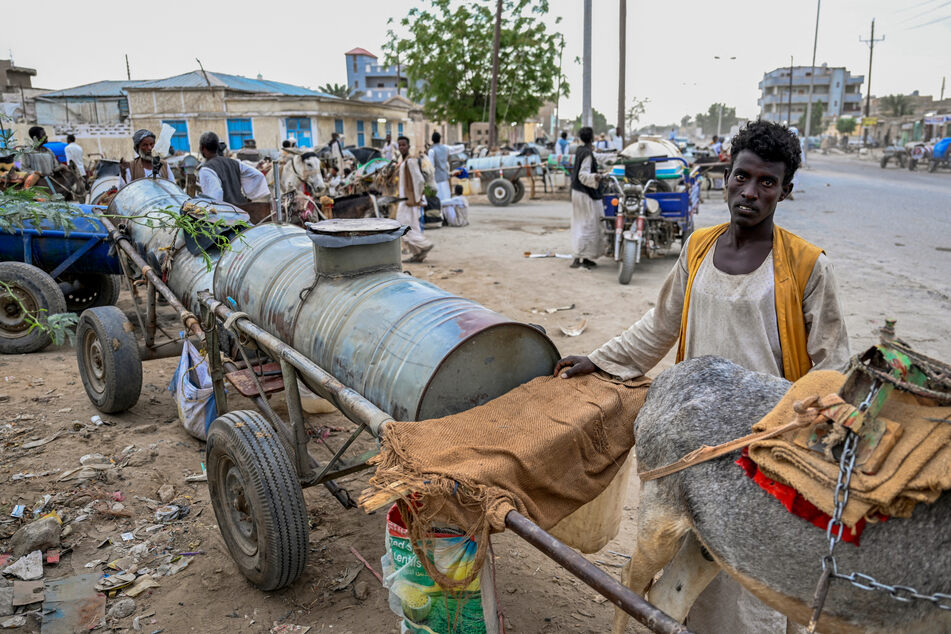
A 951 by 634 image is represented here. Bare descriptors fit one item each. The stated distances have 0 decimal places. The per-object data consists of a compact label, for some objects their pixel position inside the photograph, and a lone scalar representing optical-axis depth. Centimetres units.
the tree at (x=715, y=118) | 11456
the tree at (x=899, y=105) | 6006
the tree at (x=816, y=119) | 7347
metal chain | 136
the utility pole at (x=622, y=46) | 1975
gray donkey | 140
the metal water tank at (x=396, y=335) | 254
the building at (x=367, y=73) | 8056
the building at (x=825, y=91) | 8869
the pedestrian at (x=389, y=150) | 1697
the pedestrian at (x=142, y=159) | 761
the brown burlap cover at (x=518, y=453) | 199
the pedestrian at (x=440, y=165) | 1452
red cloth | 144
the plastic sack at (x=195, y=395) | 437
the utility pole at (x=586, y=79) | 1717
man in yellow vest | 212
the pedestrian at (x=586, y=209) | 931
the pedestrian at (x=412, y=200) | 1059
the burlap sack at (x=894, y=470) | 133
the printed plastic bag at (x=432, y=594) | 218
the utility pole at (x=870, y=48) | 5175
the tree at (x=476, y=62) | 2858
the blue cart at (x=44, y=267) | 597
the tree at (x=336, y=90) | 5141
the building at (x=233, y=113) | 2895
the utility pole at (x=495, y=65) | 2327
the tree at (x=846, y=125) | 6638
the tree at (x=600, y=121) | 10122
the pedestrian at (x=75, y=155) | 1401
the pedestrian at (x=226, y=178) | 663
